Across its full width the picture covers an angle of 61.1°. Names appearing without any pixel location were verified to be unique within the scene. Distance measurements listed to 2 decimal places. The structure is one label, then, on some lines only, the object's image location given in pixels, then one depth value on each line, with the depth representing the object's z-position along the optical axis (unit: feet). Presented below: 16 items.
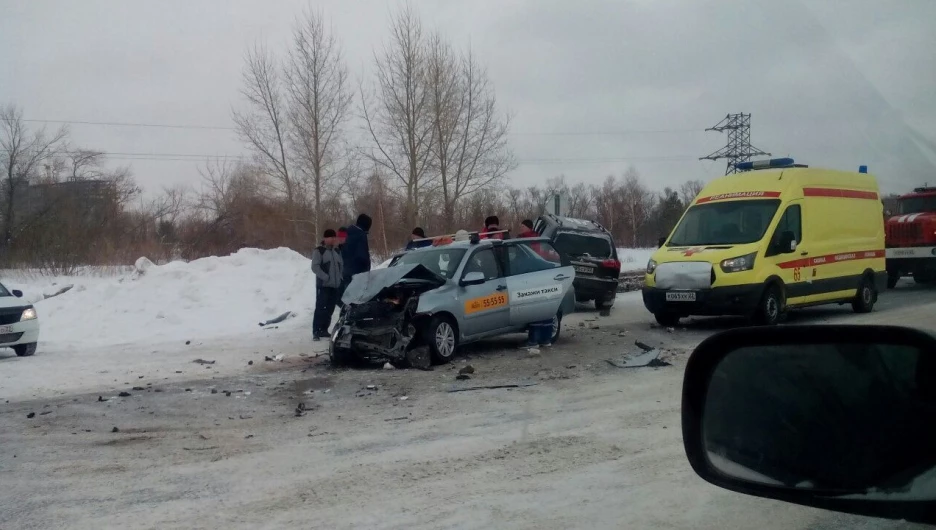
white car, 45.01
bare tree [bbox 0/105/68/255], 117.29
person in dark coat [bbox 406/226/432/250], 45.65
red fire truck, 72.74
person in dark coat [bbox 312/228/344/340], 47.37
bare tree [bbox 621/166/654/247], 144.56
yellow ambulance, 43.06
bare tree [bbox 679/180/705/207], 129.89
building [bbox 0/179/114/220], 116.26
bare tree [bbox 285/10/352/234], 113.39
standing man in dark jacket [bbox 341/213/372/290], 46.98
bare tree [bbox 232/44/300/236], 117.70
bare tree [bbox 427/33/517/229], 112.06
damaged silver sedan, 36.52
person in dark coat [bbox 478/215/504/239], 57.25
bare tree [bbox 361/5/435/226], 111.14
